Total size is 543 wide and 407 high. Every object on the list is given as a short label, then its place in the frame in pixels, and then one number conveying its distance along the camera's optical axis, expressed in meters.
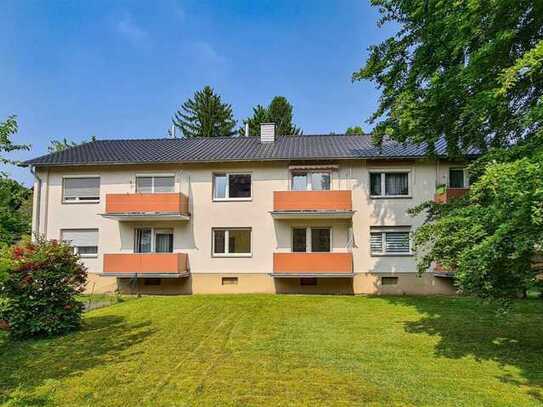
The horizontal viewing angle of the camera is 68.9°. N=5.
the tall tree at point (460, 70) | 7.93
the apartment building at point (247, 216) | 18.67
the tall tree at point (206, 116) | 49.66
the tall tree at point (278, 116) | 49.12
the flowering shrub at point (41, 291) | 9.98
